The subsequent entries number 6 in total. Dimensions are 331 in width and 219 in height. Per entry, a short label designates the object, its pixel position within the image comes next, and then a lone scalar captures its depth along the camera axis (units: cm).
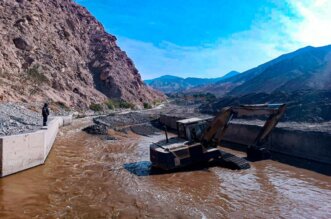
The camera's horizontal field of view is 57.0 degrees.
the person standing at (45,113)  1813
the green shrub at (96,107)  4615
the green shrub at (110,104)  5156
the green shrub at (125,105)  5586
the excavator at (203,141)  1305
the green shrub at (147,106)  6353
